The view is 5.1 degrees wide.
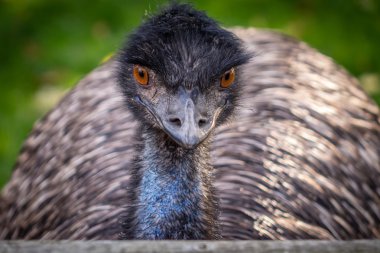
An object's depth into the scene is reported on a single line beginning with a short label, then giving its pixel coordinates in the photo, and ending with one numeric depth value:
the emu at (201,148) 3.29
